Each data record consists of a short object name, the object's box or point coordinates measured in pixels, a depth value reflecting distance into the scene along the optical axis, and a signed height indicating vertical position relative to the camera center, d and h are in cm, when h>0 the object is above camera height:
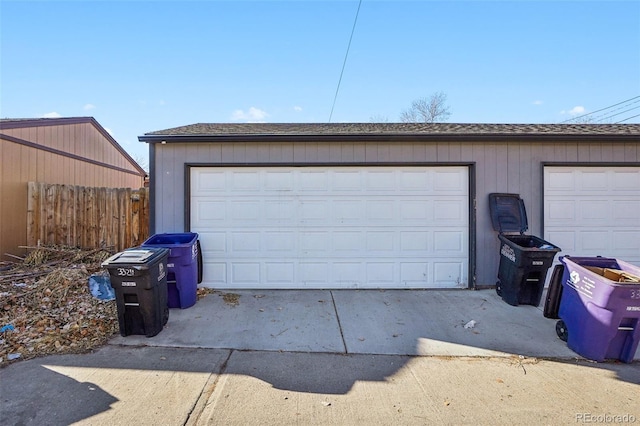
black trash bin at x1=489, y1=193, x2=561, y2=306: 470 -63
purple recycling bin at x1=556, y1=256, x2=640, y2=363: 306 -106
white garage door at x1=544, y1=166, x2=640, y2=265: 569 -6
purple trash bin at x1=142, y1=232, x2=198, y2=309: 447 -90
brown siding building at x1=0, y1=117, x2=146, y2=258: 666 +152
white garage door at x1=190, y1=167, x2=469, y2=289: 564 -28
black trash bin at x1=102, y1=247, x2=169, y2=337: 355 -91
